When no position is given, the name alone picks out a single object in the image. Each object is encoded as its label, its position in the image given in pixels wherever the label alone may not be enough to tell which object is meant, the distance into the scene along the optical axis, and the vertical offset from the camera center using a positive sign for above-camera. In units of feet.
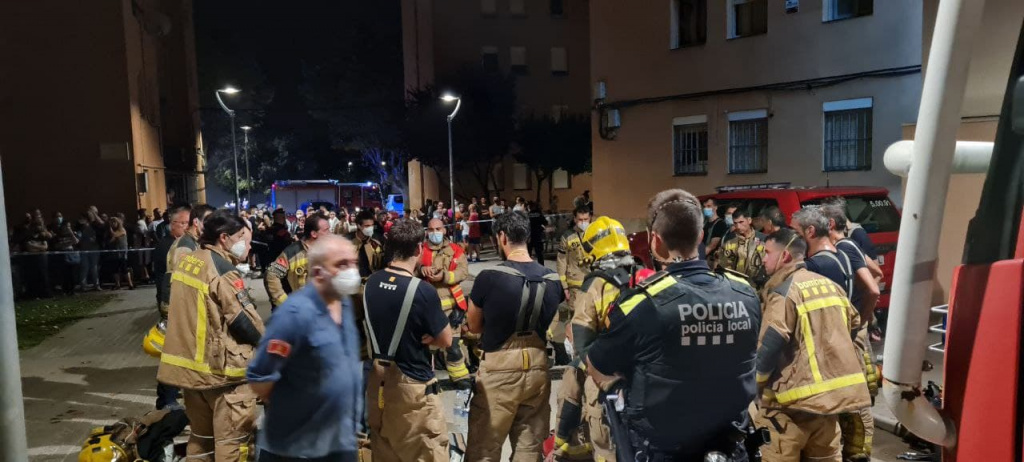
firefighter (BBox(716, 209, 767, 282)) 28.55 -3.03
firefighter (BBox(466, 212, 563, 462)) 14.97 -3.70
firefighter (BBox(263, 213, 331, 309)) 22.80 -2.50
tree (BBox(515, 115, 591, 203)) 107.14 +6.20
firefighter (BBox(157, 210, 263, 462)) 15.17 -3.26
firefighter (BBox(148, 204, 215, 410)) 19.26 -1.77
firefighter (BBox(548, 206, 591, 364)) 25.89 -3.31
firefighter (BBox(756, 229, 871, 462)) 12.90 -3.60
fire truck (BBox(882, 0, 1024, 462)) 4.82 -0.76
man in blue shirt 10.63 -2.83
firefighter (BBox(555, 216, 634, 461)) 13.10 -2.77
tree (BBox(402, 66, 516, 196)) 112.88 +10.12
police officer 9.32 -2.37
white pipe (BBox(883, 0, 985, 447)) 4.82 -0.30
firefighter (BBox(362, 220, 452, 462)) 14.26 -3.58
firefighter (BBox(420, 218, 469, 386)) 24.14 -3.09
